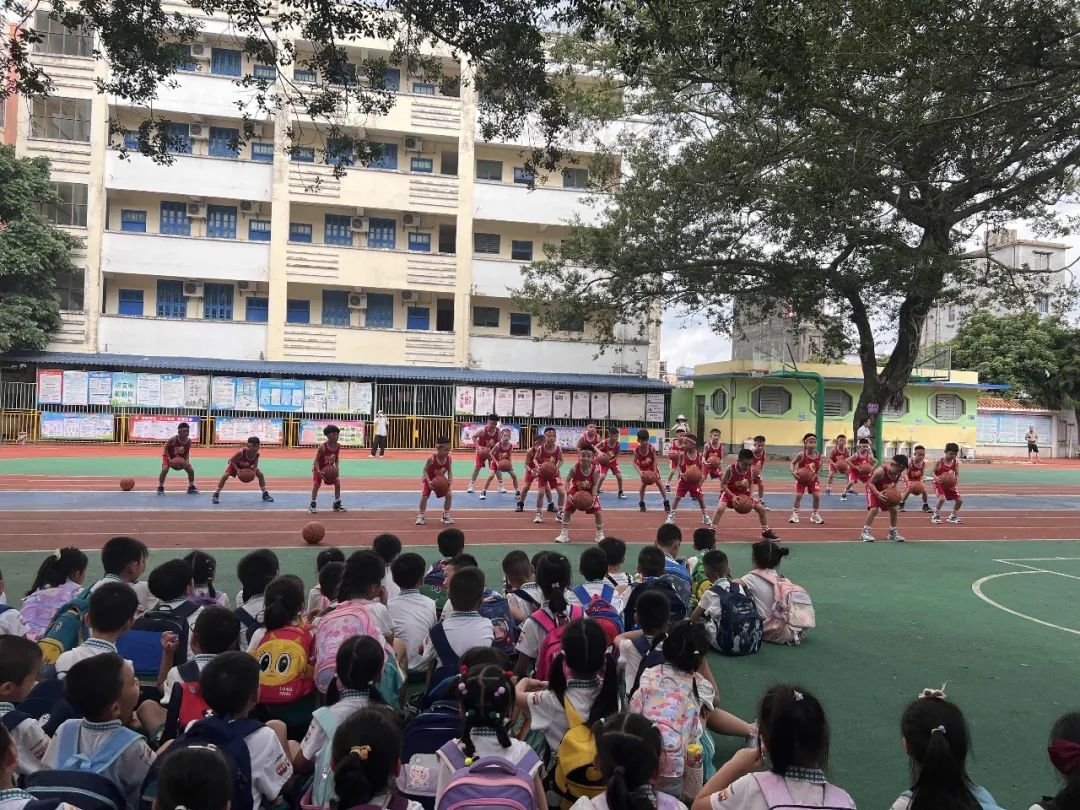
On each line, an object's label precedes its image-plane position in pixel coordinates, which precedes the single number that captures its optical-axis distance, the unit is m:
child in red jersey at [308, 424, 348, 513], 13.20
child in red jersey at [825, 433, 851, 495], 17.78
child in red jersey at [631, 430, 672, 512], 14.02
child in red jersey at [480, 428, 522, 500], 16.47
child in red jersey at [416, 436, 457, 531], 12.42
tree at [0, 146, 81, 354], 25.50
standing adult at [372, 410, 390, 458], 25.77
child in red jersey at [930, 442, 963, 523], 14.46
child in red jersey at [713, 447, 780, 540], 11.93
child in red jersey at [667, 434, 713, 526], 13.37
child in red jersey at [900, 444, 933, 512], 14.73
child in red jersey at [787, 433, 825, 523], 14.17
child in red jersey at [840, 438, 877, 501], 15.63
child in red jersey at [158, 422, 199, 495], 14.87
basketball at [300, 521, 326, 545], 9.55
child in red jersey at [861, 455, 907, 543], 12.47
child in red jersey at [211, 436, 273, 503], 14.05
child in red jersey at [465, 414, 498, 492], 16.64
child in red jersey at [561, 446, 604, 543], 11.53
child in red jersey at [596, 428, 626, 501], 15.13
